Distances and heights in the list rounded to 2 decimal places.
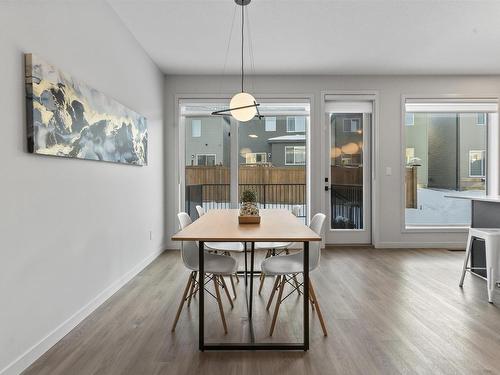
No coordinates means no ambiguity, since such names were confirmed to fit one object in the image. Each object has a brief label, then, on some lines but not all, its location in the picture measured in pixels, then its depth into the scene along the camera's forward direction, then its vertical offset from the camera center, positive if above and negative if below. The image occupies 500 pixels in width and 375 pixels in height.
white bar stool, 3.08 -0.74
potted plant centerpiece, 2.79 -0.28
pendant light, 3.31 +0.67
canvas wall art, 2.09 +0.44
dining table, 2.12 -0.39
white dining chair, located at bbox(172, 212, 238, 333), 2.46 -0.65
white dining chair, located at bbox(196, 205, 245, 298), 3.08 -0.65
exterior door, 5.67 -0.04
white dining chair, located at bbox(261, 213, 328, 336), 2.42 -0.65
